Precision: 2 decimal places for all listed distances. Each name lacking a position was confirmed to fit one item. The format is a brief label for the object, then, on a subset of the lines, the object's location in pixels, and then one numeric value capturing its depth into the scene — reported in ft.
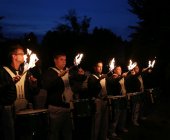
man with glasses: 12.63
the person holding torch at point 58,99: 15.21
